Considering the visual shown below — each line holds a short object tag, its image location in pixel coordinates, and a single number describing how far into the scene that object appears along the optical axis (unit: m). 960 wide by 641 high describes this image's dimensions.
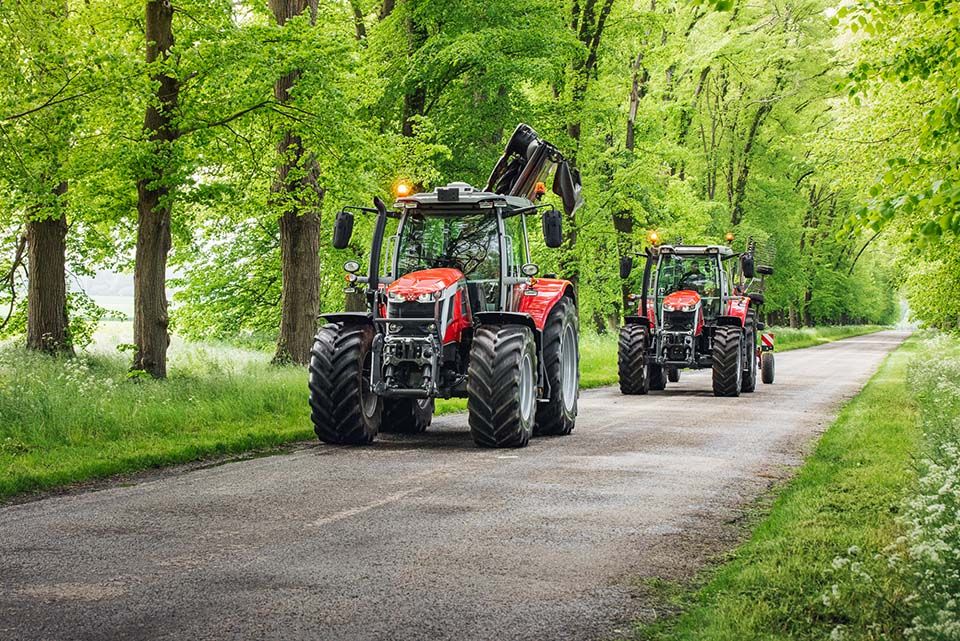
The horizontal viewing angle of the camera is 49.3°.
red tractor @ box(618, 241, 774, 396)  20.14
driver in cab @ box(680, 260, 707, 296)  21.91
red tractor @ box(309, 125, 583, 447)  11.71
